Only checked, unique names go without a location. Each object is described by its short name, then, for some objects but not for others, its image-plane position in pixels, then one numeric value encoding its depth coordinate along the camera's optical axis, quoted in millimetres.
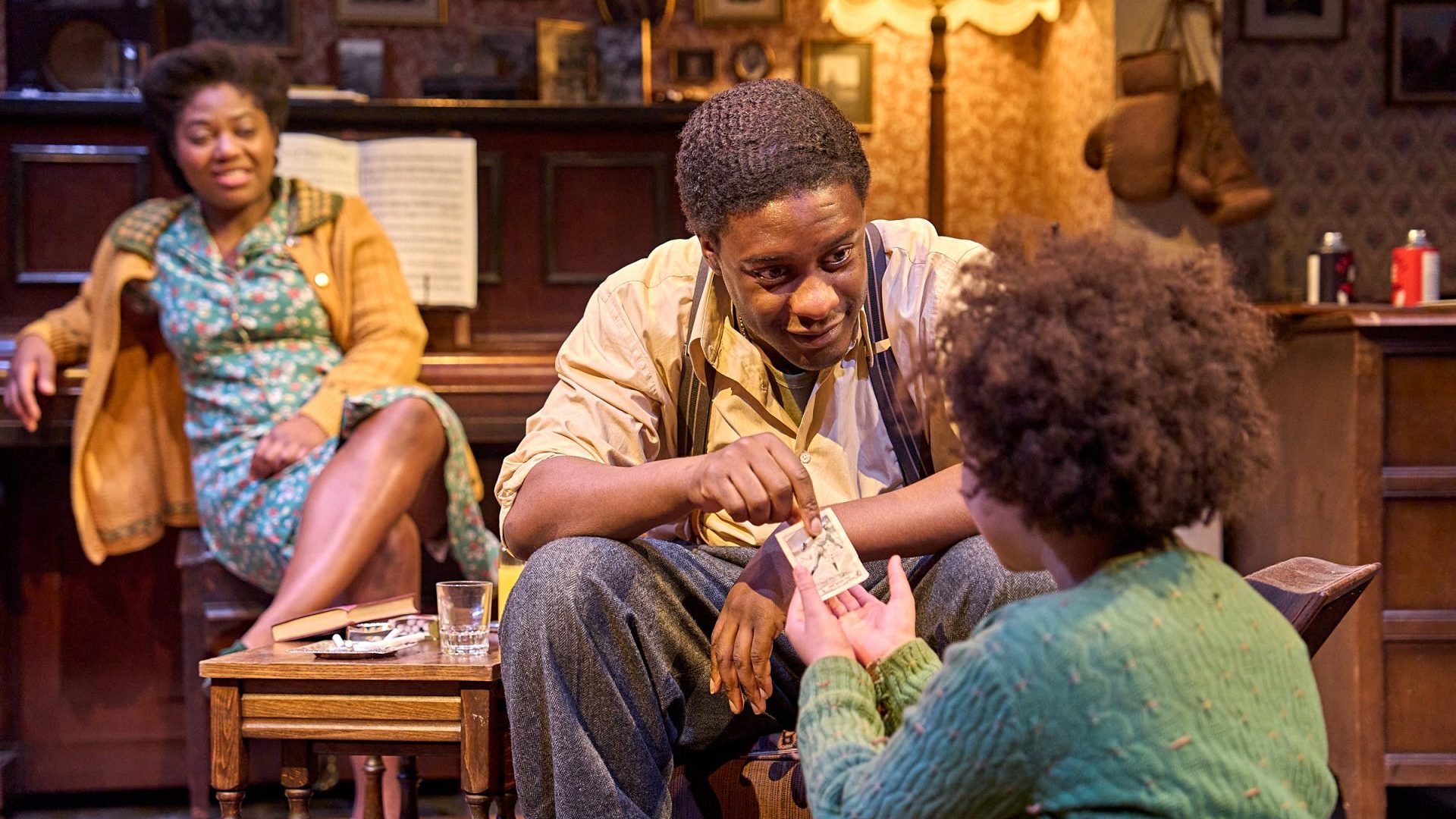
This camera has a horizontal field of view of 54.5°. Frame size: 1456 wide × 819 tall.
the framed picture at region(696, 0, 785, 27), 5125
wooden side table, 2105
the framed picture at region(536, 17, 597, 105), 4430
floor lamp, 4383
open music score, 4062
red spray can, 4078
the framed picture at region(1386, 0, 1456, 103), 4930
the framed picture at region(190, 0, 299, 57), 4895
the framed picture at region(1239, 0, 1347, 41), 4910
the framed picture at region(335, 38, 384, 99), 4824
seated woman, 3326
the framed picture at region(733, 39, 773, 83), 5137
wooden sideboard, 3369
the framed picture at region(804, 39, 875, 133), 5184
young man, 1819
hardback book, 2354
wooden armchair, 1931
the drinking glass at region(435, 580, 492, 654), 2234
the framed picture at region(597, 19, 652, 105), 4430
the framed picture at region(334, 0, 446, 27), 4973
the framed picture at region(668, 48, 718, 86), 5105
